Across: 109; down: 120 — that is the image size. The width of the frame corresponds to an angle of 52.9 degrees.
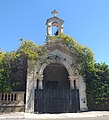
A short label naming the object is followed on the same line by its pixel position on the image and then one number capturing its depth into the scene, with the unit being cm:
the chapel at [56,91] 903
